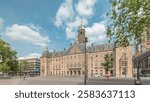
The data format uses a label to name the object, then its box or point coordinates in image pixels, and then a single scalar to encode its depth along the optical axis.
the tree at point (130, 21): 8.14
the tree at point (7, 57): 29.62
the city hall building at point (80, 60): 42.01
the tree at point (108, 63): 33.34
